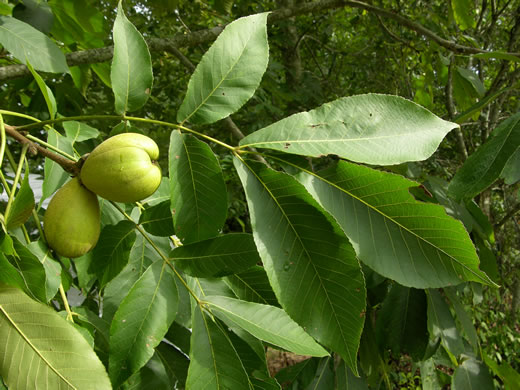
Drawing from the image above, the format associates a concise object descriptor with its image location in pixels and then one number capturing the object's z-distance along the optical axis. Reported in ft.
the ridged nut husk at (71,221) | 0.97
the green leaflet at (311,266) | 0.80
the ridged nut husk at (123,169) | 0.92
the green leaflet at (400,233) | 0.82
